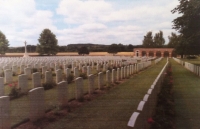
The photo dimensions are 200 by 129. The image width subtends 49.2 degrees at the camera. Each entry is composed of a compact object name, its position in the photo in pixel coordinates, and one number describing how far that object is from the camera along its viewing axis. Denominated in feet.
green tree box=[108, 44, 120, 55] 270.36
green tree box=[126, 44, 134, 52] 316.60
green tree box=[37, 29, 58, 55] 208.07
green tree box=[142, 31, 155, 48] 331.57
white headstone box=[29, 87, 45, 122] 20.24
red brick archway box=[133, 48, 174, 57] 270.26
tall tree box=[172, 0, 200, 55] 55.68
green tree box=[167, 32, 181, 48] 297.86
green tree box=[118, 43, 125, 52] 286.97
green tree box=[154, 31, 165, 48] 338.13
